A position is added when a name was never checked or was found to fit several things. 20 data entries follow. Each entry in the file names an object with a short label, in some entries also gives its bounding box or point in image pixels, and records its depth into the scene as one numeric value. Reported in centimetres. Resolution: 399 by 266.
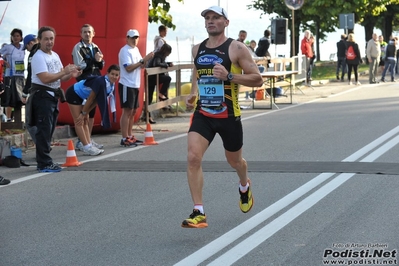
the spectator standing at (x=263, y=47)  2500
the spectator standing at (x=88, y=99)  1288
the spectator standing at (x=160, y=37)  1877
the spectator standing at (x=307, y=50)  2970
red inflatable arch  1553
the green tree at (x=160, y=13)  2143
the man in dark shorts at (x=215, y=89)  765
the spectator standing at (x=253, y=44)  2719
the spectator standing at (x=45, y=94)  1109
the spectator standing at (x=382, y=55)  3503
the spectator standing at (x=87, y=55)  1334
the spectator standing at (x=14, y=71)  1551
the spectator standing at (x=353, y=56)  3006
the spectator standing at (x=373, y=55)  3084
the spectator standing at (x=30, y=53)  1194
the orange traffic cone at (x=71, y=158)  1184
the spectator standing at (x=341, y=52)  3228
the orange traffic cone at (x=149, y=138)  1417
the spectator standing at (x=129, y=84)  1409
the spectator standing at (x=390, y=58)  3178
